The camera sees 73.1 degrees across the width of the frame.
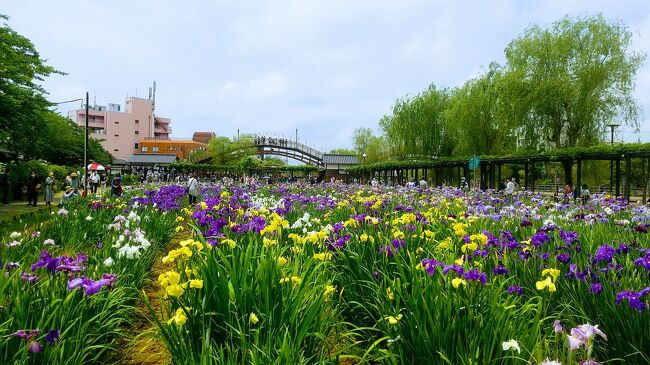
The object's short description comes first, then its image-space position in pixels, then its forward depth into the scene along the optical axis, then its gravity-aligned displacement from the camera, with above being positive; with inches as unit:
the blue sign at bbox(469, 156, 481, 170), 798.5 +34.2
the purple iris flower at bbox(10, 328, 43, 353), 84.1 -32.9
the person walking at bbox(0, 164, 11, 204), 785.3 -22.3
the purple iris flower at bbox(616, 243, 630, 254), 136.6 -20.6
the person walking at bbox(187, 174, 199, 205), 558.5 -17.6
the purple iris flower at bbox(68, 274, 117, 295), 102.9 -26.5
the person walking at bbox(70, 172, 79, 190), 709.3 -10.7
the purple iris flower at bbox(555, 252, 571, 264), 131.6 -22.7
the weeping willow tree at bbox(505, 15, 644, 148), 860.0 +205.0
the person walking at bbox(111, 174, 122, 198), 626.7 -17.0
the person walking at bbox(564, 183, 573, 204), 468.1 -13.1
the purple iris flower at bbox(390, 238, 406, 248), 151.9 -22.0
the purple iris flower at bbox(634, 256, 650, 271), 114.1 -20.8
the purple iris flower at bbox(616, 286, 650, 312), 91.7 -24.4
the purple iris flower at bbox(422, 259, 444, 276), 109.1 -21.7
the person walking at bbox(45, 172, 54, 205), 740.6 -25.5
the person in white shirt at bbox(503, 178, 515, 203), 474.7 -12.3
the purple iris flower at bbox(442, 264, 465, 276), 104.0 -21.0
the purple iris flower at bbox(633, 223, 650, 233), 167.6 -17.5
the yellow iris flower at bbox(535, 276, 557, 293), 93.5 -22.3
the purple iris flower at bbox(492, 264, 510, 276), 119.6 -24.3
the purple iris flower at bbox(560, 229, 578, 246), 146.9 -19.0
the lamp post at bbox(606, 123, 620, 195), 864.9 +112.6
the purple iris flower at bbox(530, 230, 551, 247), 143.6 -18.8
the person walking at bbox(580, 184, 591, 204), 538.5 -16.7
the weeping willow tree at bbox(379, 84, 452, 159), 1386.6 +179.2
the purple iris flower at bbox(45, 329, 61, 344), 89.7 -33.3
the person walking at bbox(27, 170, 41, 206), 731.4 -23.4
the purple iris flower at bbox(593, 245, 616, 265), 124.1 -20.2
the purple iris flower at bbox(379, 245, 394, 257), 148.2 -24.2
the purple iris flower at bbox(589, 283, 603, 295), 109.7 -26.4
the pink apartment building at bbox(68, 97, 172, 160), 3457.2 +411.5
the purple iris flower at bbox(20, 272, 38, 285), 116.5 -27.9
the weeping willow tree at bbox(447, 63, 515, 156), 1146.7 +166.9
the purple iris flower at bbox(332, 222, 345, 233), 178.5 -19.7
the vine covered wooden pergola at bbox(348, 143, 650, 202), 646.5 +44.0
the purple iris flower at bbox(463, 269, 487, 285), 100.6 -22.0
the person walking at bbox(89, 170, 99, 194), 862.8 -8.1
